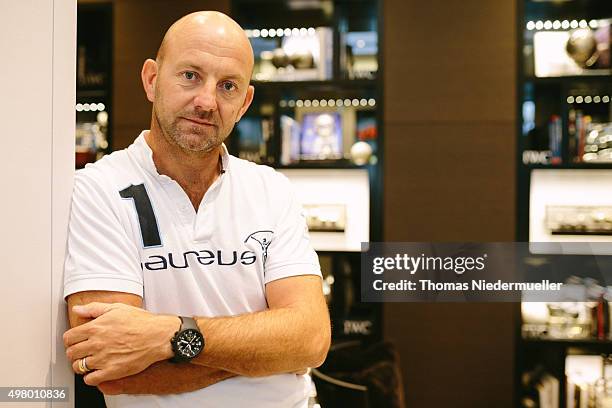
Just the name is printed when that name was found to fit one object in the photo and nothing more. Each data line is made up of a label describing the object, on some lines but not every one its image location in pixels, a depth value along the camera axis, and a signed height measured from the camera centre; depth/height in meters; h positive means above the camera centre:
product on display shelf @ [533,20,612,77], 3.21 +0.83
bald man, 1.11 -0.13
